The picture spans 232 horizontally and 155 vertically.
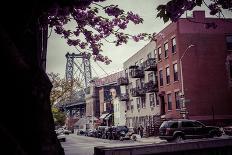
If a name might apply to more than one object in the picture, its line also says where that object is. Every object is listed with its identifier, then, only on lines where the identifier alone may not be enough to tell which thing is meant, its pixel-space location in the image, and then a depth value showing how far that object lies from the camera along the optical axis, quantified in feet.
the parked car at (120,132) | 144.25
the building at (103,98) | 262.26
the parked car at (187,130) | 87.92
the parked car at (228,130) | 96.10
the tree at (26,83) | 13.01
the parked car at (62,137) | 164.65
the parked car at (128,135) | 140.52
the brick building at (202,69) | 129.70
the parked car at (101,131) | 177.27
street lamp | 104.41
